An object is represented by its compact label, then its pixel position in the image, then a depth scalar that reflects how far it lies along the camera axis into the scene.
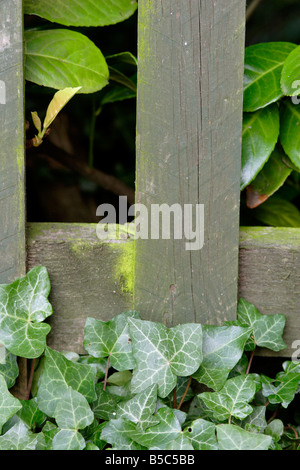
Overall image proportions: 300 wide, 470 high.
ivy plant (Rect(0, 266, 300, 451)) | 1.48
